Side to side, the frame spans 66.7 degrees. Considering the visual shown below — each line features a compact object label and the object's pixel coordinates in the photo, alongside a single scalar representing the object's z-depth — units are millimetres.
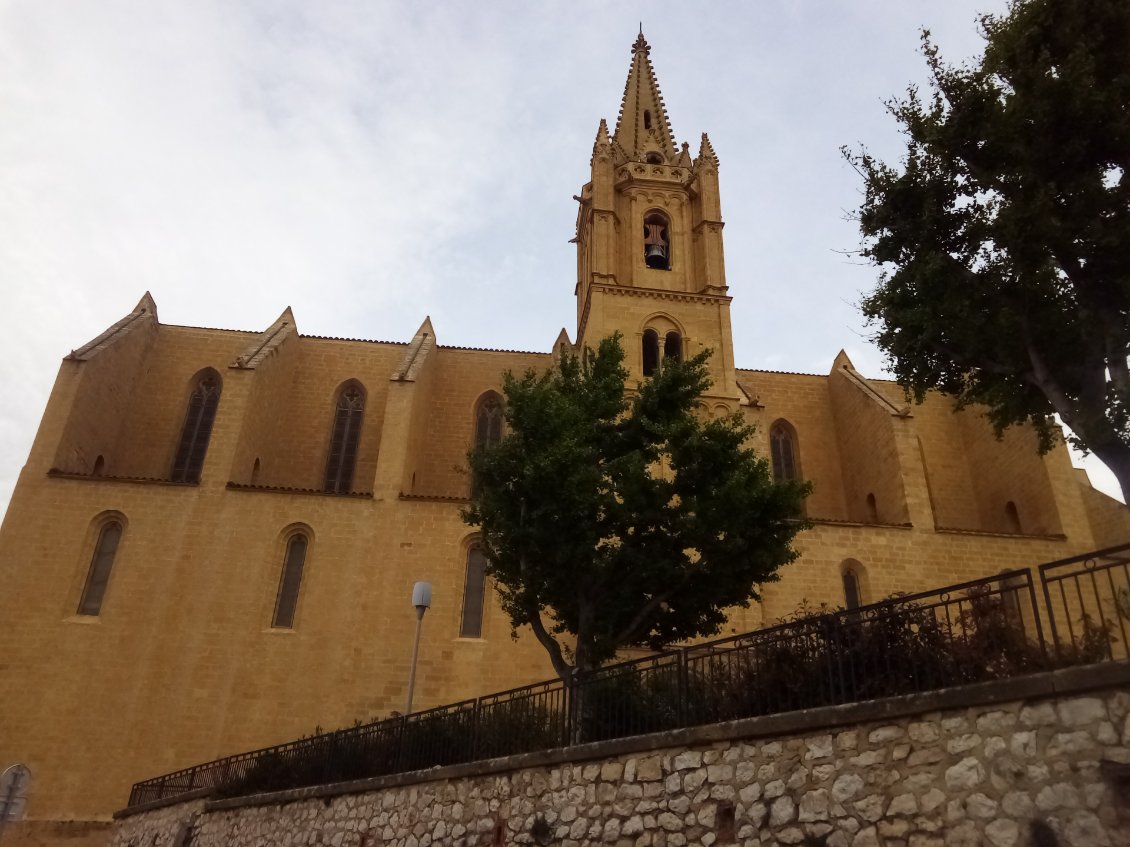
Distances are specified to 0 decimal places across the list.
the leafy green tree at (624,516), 11953
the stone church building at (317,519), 18797
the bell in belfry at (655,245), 29288
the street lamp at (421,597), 14156
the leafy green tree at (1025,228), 9156
